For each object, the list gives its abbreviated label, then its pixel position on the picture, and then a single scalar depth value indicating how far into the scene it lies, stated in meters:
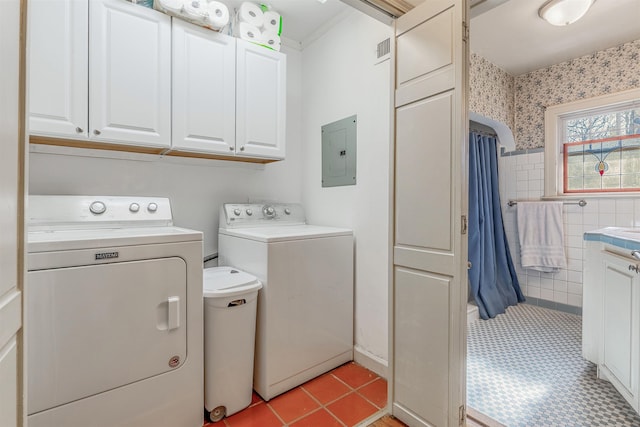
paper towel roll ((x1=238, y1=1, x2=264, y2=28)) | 1.99
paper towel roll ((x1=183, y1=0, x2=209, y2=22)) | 1.72
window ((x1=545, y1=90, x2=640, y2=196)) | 2.76
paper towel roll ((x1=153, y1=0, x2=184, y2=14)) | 1.66
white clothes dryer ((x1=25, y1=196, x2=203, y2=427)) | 1.15
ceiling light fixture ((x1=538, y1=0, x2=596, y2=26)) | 1.94
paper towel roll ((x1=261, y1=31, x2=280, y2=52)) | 2.10
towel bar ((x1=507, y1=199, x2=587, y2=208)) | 2.92
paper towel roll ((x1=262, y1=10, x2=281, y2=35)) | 2.10
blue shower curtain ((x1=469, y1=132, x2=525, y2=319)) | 2.92
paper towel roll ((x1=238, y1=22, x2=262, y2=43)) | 2.01
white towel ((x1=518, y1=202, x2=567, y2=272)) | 3.05
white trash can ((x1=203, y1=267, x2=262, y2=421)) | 1.56
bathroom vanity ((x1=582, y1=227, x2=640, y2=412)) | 1.49
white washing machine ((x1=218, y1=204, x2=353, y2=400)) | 1.73
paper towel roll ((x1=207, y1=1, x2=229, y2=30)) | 1.79
